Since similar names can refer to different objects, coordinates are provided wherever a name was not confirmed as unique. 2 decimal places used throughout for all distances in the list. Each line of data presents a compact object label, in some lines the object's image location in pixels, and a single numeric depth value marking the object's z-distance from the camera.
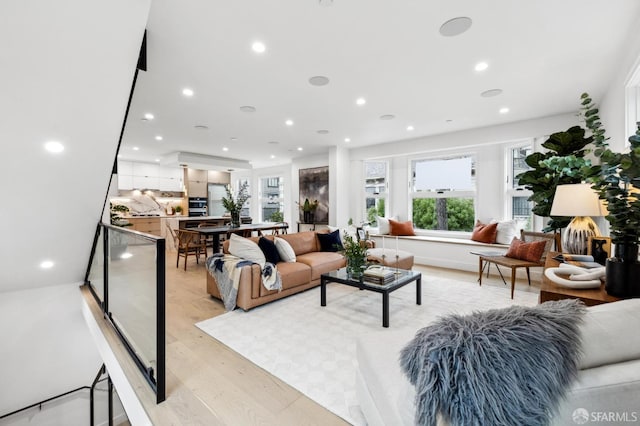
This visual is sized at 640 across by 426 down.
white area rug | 2.02
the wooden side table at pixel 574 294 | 1.56
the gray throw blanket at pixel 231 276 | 3.26
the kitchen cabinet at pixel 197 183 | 9.22
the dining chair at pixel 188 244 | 5.41
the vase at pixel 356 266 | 3.33
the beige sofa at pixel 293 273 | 3.22
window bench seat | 5.17
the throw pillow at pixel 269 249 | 3.82
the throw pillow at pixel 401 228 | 6.41
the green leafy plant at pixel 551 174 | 3.75
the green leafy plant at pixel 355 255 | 3.33
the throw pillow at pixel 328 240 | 4.94
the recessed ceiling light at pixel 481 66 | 2.82
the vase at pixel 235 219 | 5.98
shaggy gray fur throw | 0.78
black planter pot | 1.50
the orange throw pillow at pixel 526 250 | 3.91
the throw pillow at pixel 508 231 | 5.03
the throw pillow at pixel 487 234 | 5.18
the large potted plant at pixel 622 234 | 1.49
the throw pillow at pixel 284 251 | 4.06
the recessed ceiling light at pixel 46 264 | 3.33
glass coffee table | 2.88
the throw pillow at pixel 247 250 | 3.49
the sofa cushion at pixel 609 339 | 0.87
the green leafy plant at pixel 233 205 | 5.81
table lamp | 2.34
